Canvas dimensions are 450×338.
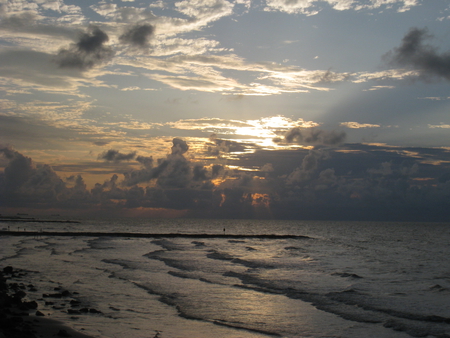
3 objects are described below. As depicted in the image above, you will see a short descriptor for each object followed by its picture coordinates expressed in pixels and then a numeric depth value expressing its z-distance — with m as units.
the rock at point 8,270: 35.49
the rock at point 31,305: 21.98
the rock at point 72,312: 21.73
